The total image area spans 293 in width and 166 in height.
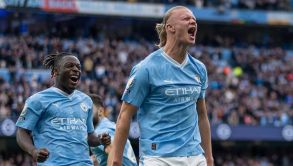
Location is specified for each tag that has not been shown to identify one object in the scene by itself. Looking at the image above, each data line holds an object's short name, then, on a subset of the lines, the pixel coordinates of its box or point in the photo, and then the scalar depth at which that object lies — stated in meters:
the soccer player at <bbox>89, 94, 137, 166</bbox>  9.94
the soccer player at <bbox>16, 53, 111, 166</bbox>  8.70
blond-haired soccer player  7.09
